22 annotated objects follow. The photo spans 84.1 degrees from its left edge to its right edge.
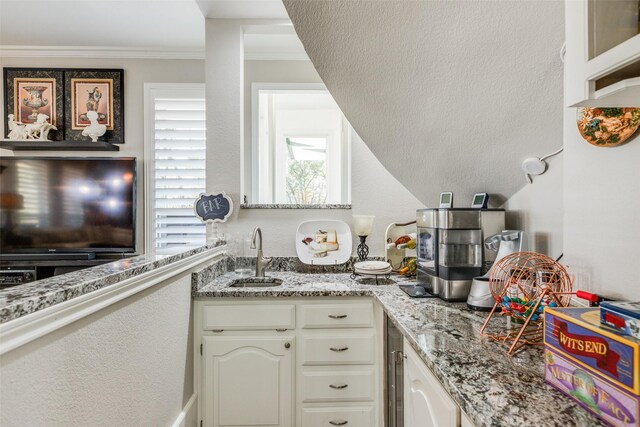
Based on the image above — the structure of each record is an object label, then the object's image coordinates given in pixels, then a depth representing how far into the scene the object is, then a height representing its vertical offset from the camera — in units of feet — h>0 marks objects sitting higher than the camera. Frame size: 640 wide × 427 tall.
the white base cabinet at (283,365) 6.14 -2.65
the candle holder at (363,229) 7.82 -0.36
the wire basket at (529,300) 3.56 -0.93
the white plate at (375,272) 6.98 -1.17
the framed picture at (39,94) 10.62 +3.59
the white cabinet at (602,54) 1.90 +0.89
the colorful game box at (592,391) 1.95 -1.11
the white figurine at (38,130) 10.28 +2.43
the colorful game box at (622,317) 2.02 -0.63
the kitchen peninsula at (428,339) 2.31 -1.27
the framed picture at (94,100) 10.60 +3.39
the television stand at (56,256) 9.84 -1.19
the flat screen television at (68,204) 10.06 +0.27
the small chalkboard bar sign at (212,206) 7.91 +0.16
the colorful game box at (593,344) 1.94 -0.82
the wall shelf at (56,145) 10.14 +1.97
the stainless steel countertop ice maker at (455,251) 5.24 -0.59
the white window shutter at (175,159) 10.61 +1.62
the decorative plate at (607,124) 3.10 +0.81
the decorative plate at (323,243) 8.08 -0.69
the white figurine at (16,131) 10.27 +2.40
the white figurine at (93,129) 10.29 +2.46
